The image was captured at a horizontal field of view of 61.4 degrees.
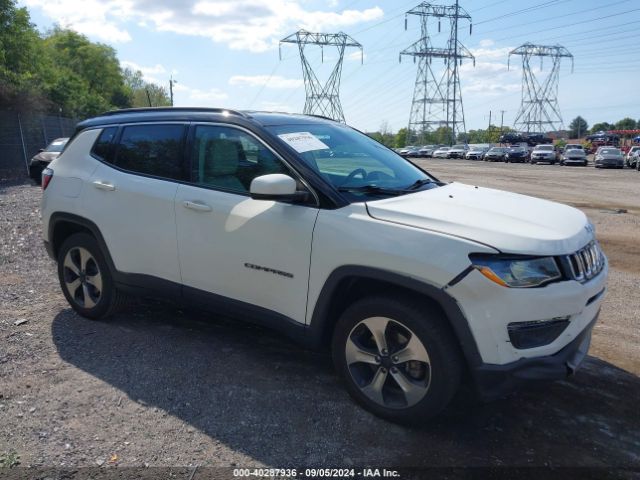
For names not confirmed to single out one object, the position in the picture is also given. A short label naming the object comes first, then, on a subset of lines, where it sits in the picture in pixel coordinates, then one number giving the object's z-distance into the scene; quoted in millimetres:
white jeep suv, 2793
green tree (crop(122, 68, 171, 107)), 85438
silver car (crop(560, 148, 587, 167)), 41562
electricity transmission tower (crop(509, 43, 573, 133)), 88562
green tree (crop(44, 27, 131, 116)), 52275
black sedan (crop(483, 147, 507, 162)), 51238
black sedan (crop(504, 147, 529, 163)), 47969
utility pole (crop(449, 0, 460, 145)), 71688
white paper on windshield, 3617
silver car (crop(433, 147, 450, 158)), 66188
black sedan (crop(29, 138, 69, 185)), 16150
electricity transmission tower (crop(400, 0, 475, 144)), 72250
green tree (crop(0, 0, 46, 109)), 22578
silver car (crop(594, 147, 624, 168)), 35812
